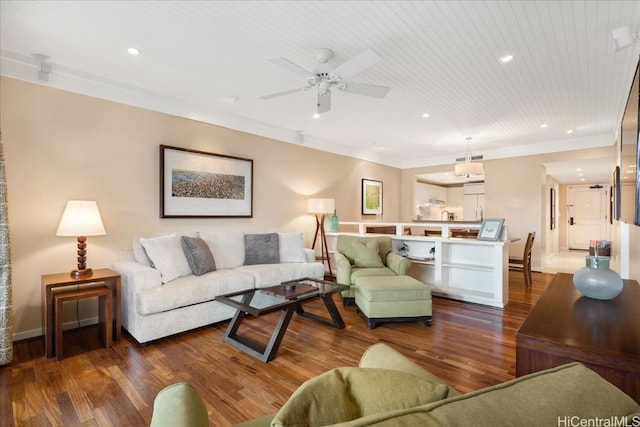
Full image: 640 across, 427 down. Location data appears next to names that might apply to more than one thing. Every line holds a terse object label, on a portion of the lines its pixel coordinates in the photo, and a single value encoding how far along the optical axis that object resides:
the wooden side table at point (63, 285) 2.52
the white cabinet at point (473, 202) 8.45
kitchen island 3.95
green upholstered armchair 3.79
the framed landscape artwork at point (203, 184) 3.82
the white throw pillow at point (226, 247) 3.86
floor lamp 5.16
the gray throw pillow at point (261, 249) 4.19
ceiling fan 2.34
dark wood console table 1.11
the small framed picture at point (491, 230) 3.97
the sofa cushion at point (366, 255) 4.00
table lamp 2.75
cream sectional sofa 2.82
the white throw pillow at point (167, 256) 3.18
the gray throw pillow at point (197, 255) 3.42
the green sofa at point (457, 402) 0.45
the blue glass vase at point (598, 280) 1.71
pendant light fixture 5.56
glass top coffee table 2.54
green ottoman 3.17
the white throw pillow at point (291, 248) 4.46
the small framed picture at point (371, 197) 7.01
